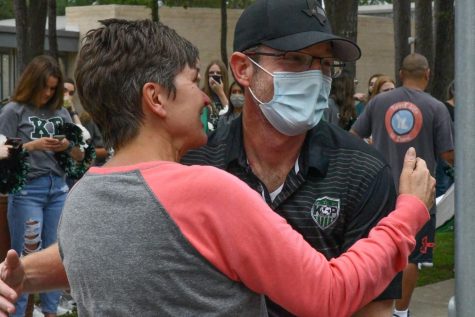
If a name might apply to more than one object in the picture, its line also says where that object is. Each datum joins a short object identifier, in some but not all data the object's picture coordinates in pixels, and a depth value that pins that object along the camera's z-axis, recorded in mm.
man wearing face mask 2717
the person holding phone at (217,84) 10344
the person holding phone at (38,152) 7152
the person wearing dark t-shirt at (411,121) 7863
